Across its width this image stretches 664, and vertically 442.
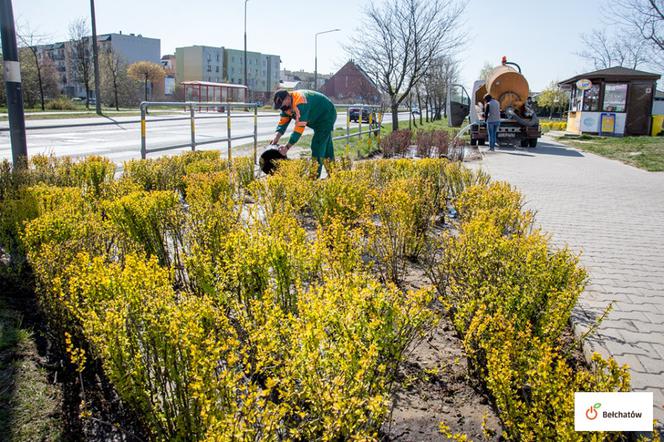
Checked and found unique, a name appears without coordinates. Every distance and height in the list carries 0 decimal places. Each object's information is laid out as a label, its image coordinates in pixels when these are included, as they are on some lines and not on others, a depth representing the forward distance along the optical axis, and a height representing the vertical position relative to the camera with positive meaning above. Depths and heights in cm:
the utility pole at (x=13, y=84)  680 +37
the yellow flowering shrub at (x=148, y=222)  433 -87
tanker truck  1920 +36
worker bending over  841 +2
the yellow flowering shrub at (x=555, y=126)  4054 -33
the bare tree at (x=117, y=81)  4722 +323
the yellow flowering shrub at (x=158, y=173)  713 -79
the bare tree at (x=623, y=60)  4031 +492
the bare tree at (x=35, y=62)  3634 +390
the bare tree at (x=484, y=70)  6279 +620
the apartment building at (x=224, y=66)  10738 +1055
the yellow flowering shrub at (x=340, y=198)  573 -87
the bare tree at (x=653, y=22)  2270 +434
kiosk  2814 +117
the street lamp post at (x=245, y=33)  3922 +607
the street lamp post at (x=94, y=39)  2650 +386
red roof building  3534 +428
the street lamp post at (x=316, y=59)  4516 +498
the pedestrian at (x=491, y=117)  1752 +12
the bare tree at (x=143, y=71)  6038 +509
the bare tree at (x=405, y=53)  2114 +264
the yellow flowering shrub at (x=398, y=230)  454 -103
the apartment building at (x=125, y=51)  8956 +1107
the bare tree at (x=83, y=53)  4122 +481
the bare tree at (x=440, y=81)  3566 +271
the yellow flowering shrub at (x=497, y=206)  501 -86
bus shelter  4647 +218
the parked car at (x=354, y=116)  4240 +19
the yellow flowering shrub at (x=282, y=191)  589 -84
